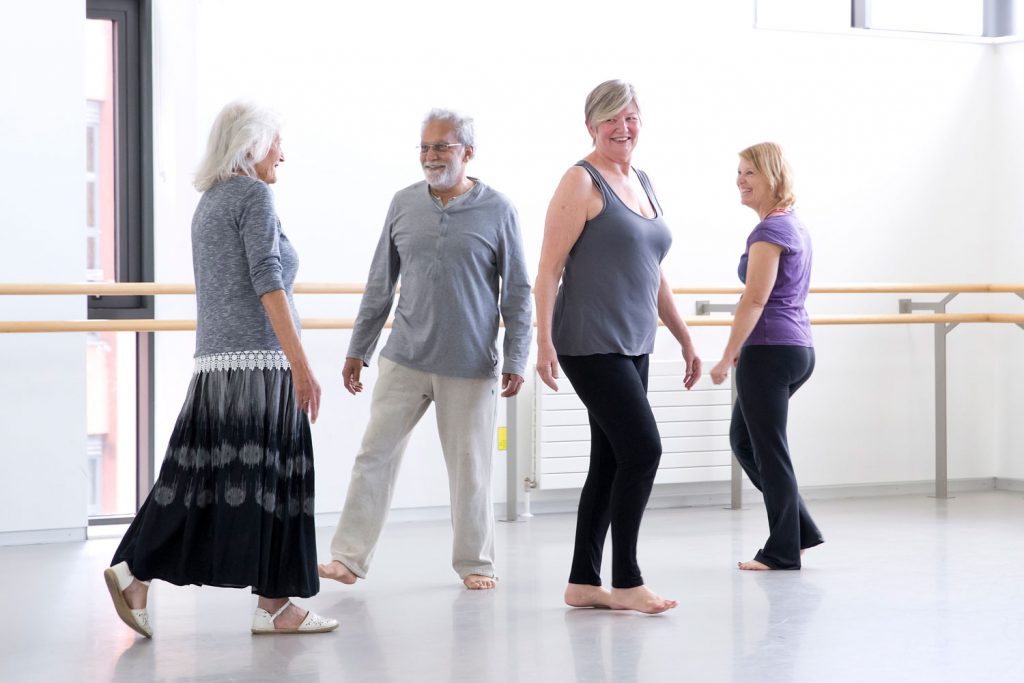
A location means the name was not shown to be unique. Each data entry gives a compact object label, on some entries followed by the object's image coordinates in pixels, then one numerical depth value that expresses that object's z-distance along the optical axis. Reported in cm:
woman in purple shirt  735
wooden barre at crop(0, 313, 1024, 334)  794
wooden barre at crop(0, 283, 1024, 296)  794
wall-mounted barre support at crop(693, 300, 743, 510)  1032
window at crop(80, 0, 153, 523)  919
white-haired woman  569
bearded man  684
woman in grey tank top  622
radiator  986
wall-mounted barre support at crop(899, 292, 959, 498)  1085
